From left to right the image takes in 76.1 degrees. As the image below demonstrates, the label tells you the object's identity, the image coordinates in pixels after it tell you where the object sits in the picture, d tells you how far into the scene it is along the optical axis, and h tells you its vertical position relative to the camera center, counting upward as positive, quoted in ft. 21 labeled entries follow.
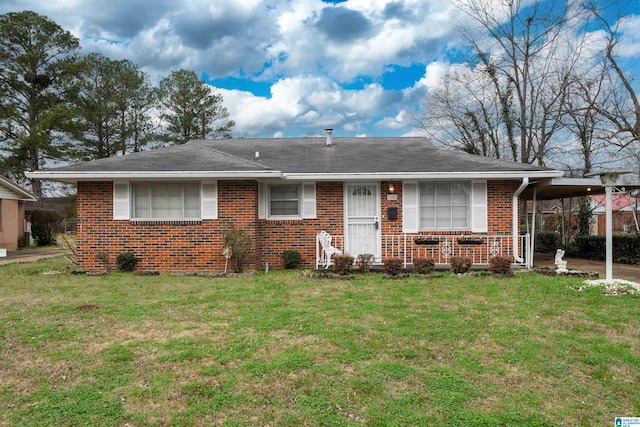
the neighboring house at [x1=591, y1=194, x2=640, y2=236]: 75.73 -0.63
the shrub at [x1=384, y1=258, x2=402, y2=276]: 30.35 -3.50
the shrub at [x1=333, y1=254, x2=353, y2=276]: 30.66 -3.36
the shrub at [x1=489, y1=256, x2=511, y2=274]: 30.01 -3.45
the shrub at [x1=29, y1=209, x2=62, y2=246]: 71.72 -0.80
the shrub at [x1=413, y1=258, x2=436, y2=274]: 30.89 -3.52
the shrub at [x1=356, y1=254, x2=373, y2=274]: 31.73 -3.43
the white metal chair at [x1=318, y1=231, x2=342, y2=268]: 33.12 -2.36
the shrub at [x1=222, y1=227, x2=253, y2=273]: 31.78 -1.94
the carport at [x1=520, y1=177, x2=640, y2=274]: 33.45 +2.66
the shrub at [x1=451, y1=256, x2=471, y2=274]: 30.42 -3.43
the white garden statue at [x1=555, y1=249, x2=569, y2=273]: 30.45 -3.47
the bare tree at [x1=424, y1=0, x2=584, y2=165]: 64.75 +23.06
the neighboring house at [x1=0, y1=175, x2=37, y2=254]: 60.03 +1.60
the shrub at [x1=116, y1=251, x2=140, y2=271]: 32.78 -3.21
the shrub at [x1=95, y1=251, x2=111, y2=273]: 32.91 -3.13
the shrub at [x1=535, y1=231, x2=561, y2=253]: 51.02 -3.07
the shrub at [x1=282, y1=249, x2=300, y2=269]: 34.83 -3.28
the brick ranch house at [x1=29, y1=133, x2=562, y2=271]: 33.27 +1.16
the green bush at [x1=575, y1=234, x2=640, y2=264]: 39.70 -3.19
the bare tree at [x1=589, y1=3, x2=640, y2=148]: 53.52 +16.30
